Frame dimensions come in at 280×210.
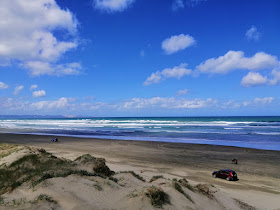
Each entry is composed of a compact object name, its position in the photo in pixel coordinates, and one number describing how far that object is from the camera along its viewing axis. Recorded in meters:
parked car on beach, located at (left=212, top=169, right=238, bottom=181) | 21.89
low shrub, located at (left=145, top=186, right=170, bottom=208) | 9.39
